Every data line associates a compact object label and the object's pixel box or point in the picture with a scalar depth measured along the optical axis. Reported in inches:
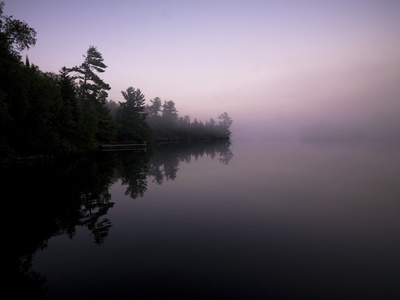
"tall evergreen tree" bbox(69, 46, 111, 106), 2160.4
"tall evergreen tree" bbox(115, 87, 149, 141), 2677.2
